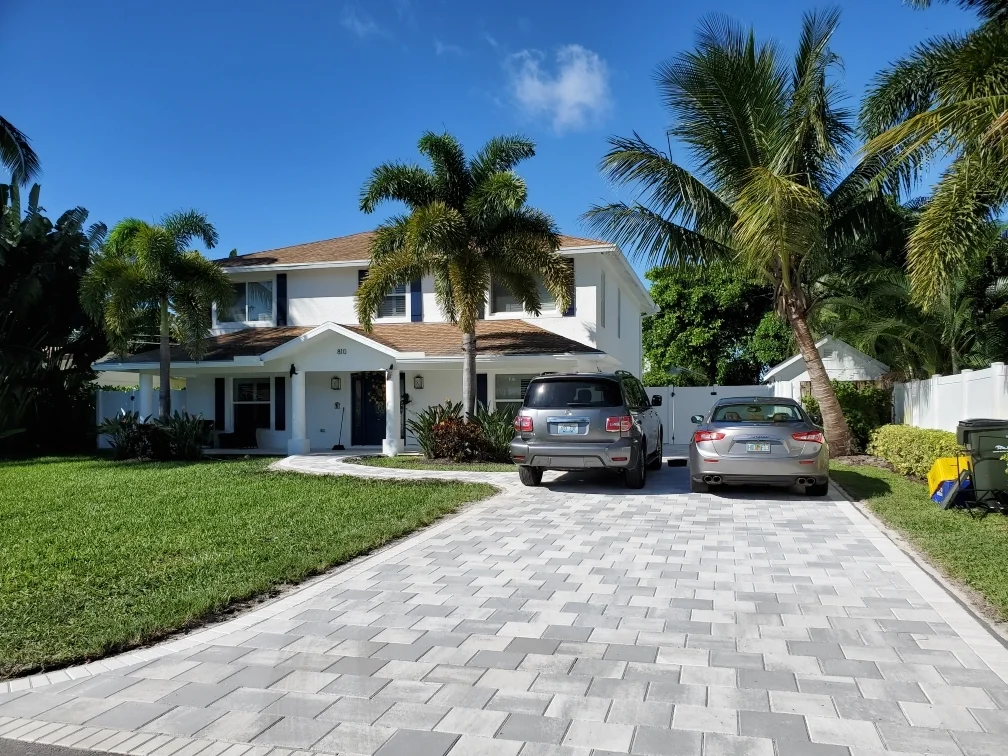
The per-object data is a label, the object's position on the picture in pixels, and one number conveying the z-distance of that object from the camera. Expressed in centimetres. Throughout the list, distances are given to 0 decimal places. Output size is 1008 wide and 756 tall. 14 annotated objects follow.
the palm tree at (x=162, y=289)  1744
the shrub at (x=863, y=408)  1773
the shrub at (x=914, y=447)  1123
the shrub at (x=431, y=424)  1633
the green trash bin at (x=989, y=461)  841
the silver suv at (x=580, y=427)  1123
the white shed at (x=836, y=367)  2270
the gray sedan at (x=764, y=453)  1041
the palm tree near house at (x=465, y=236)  1581
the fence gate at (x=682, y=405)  2330
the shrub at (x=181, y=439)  1770
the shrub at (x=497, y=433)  1608
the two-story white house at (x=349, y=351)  1859
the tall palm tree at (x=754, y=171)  1473
